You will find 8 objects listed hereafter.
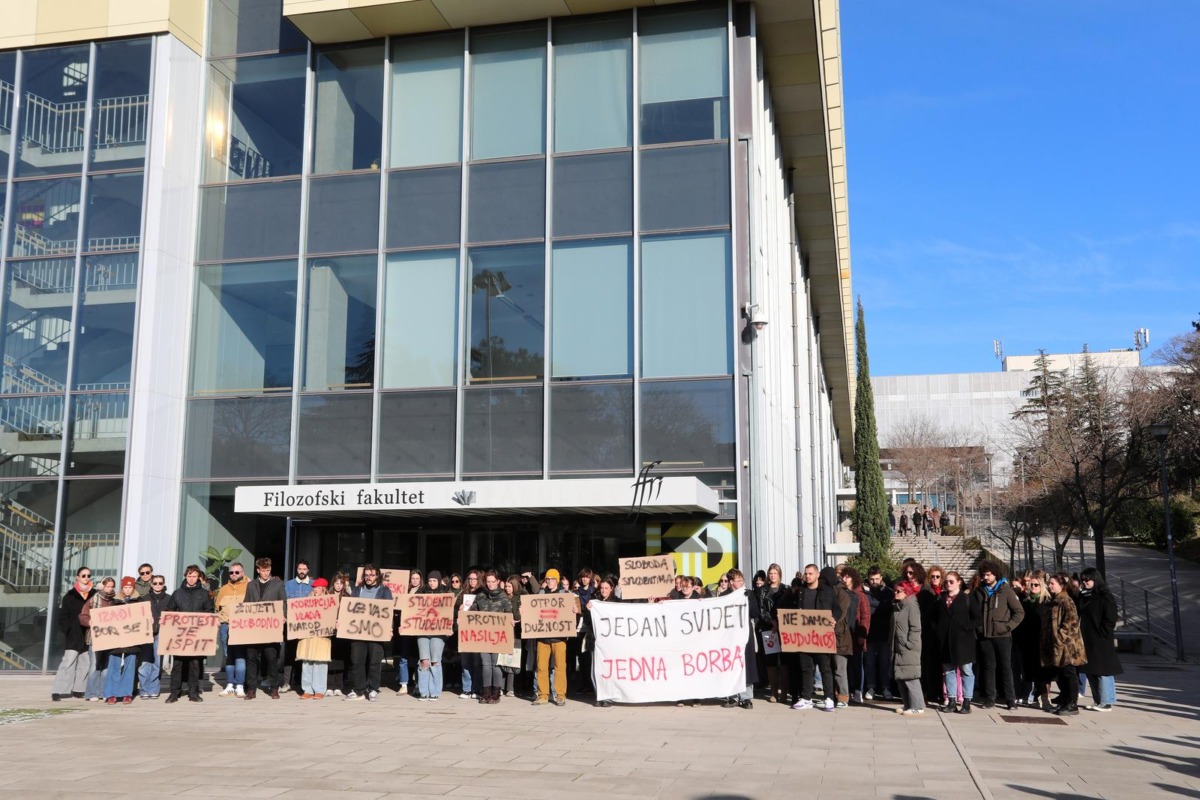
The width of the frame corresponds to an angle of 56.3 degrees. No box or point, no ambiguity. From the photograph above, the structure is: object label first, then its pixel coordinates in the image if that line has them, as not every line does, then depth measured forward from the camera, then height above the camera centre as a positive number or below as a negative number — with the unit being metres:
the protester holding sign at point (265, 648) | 16.00 -1.42
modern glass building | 18.53 +4.62
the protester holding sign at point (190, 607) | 15.63 -0.82
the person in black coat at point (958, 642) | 14.33 -1.27
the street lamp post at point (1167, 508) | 23.16 +0.70
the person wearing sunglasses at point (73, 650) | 15.97 -1.41
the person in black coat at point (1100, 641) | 14.41 -1.29
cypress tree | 50.34 +2.54
